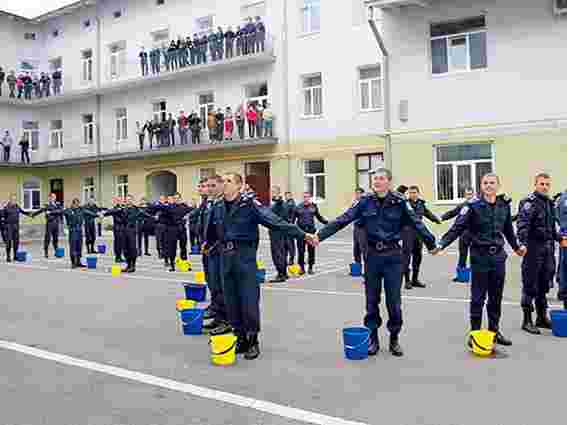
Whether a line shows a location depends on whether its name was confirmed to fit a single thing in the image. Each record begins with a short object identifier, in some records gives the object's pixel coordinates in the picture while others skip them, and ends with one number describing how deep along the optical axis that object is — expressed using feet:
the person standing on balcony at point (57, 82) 119.44
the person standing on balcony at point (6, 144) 115.65
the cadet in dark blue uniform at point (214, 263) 24.22
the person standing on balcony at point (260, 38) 85.51
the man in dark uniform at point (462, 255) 40.94
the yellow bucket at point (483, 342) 20.88
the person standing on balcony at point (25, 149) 118.11
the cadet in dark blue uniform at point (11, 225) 63.21
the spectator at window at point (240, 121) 87.61
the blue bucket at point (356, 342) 20.72
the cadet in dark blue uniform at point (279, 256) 42.24
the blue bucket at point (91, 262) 53.98
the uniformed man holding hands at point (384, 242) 21.52
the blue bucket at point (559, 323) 23.61
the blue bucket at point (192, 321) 25.35
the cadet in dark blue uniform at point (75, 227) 54.95
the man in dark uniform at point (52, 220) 61.77
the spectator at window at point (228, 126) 88.79
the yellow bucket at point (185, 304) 28.50
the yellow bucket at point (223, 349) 20.51
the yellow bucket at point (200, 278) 41.46
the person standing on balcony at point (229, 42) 89.10
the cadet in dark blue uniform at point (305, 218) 45.49
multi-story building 64.80
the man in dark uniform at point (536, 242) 24.66
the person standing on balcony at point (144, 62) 100.78
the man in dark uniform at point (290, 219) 45.62
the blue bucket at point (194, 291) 31.83
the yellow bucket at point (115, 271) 48.47
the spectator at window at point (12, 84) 117.91
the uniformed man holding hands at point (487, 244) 22.25
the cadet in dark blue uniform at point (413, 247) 36.96
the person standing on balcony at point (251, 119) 85.97
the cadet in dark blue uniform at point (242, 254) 21.80
